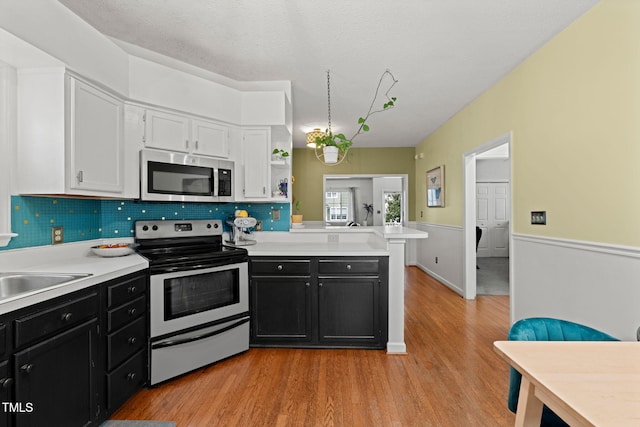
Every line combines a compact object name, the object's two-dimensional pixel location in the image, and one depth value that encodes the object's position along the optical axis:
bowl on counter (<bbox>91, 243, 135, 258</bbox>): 2.32
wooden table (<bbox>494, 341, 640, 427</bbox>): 0.71
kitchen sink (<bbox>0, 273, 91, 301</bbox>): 1.74
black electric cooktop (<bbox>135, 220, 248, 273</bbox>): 2.31
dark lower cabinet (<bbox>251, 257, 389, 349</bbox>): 2.71
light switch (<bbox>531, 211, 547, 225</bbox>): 2.65
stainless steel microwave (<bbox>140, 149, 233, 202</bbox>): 2.57
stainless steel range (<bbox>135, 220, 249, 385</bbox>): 2.20
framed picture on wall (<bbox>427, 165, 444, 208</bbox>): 5.15
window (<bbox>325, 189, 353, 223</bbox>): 8.53
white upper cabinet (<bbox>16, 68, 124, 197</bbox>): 1.91
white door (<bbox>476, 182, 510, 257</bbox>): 7.64
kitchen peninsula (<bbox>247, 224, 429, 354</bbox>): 2.70
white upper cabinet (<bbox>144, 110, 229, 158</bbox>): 2.62
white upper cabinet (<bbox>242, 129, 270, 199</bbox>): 3.14
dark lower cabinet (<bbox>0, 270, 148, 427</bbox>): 1.28
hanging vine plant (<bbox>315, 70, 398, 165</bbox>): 2.69
